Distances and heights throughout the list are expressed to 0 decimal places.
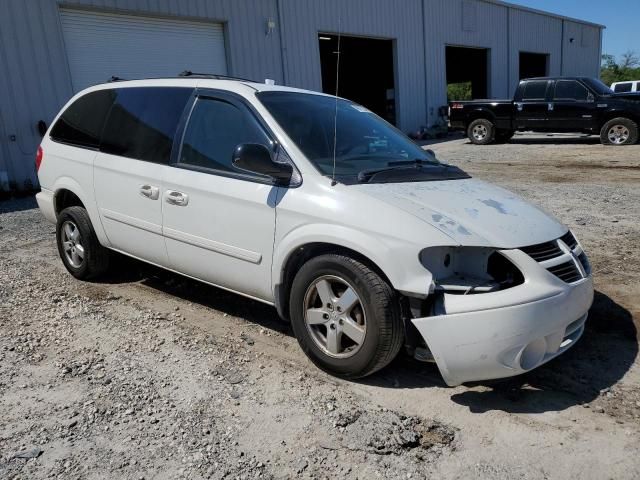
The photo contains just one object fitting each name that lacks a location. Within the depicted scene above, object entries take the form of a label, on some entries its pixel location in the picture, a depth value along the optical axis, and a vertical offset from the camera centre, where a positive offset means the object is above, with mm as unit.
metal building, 10672 +1687
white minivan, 2803 -732
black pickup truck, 14992 -755
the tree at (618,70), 59662 +1111
